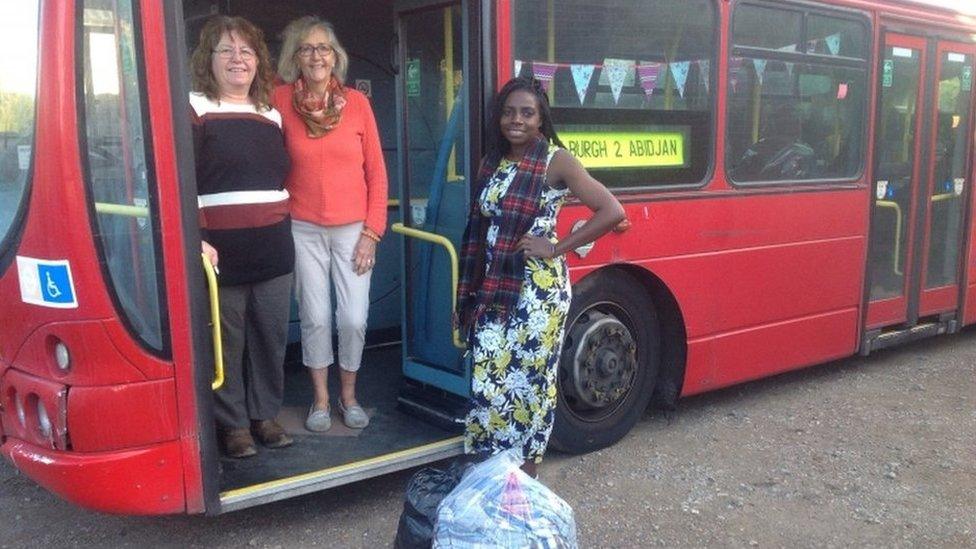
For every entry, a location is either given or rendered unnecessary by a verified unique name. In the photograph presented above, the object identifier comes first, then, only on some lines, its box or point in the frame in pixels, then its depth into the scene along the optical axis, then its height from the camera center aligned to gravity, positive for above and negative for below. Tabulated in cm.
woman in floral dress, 355 -60
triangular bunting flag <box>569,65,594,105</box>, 424 +15
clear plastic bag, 265 -116
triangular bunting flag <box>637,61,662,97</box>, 450 +17
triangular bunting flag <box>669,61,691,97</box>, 462 +18
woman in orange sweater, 384 -33
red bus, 301 -45
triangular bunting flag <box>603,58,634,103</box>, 436 +18
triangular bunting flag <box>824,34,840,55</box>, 533 +36
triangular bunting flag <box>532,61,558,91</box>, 407 +18
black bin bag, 289 -123
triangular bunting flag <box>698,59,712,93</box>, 472 +19
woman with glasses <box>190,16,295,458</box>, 354 -31
